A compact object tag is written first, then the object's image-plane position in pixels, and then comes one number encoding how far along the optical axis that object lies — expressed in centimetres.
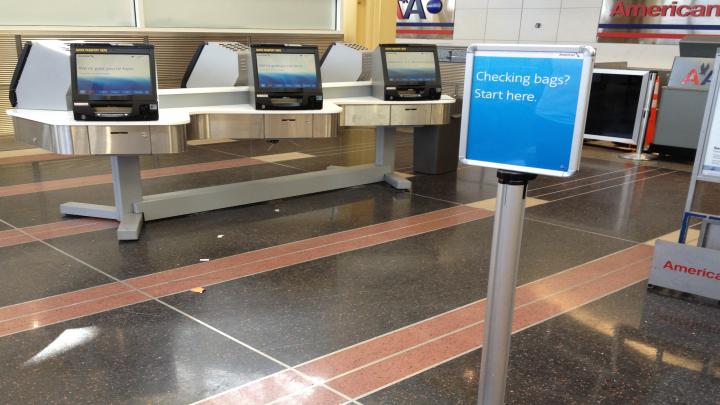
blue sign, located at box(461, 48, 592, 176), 173
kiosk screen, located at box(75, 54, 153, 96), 429
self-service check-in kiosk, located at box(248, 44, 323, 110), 512
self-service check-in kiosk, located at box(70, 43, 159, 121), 426
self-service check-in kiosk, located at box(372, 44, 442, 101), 596
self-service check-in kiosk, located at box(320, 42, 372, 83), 652
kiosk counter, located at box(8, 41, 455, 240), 427
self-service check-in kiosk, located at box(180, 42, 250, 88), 557
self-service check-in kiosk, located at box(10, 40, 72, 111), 459
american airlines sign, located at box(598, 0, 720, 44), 953
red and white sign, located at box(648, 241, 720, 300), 367
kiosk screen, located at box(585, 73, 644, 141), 859
